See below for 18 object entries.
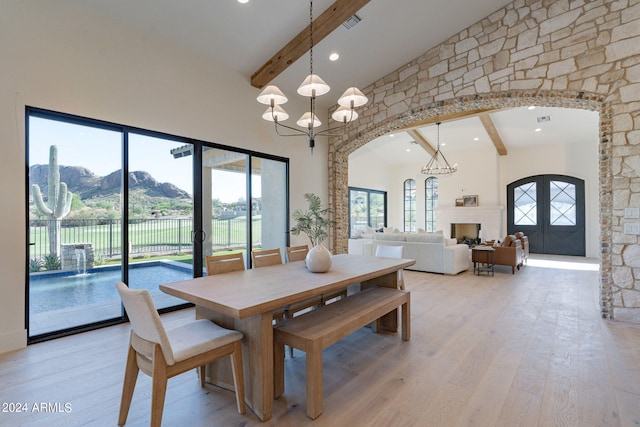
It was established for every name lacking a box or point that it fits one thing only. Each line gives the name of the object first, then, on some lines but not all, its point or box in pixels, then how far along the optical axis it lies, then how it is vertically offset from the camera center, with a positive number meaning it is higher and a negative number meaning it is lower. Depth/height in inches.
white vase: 107.2 -16.3
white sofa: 246.1 -30.9
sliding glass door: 125.0 +0.8
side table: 248.1 -35.9
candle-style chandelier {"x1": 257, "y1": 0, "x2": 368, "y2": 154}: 105.8 +43.7
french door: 344.5 +1.3
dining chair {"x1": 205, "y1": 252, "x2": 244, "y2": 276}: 109.3 -18.1
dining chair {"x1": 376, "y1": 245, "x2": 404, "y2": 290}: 153.1 -19.9
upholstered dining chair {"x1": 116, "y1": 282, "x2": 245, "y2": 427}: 63.6 -30.6
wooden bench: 75.2 -31.6
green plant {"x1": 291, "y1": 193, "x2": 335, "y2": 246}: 111.5 -3.6
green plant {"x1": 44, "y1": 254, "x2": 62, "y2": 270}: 126.4 -19.4
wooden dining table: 73.4 -20.7
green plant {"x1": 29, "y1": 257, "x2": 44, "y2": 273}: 121.3 -19.5
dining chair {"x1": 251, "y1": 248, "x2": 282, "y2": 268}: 126.0 -18.5
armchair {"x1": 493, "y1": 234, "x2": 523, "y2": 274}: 247.3 -32.9
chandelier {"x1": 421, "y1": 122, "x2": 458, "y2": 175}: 396.6 +70.9
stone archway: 148.3 +51.7
